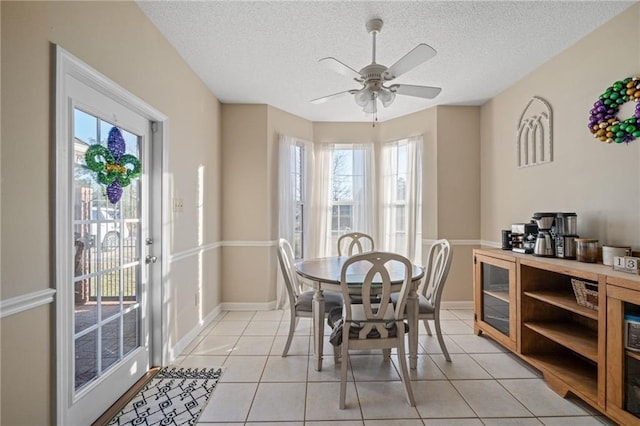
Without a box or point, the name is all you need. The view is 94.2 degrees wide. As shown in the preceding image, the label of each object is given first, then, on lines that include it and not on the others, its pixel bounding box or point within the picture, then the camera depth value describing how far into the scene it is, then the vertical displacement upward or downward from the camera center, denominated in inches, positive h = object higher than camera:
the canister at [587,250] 84.1 -10.5
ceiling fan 75.2 +37.7
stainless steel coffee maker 94.2 -7.7
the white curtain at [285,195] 153.9 +9.2
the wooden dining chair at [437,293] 97.0 -27.2
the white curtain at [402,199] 158.7 +7.8
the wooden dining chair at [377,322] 75.0 -28.6
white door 57.4 -8.8
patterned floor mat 71.1 -49.4
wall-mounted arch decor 109.5 +30.7
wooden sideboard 64.5 -32.7
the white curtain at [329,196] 168.6 +9.6
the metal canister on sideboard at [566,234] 89.7 -6.5
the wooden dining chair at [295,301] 100.9 -31.0
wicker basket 75.4 -20.8
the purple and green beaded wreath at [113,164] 68.5 +11.9
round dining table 86.9 -23.2
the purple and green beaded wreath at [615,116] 77.4 +27.8
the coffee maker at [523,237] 103.0 -8.6
